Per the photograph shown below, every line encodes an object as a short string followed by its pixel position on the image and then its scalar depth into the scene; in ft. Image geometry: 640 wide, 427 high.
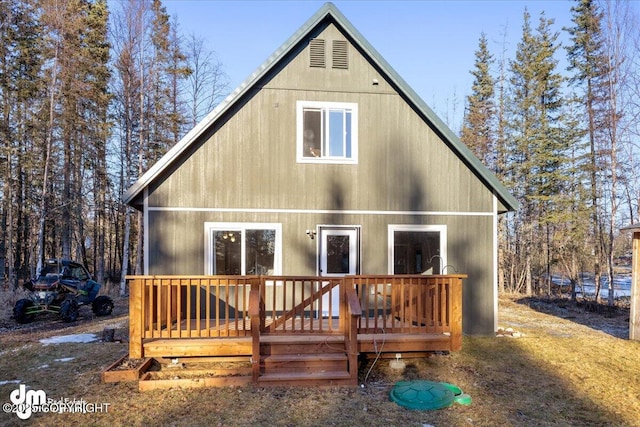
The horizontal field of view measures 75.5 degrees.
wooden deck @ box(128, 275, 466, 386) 17.99
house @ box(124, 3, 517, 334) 25.53
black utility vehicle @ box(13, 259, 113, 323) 34.14
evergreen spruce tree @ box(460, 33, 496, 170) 69.00
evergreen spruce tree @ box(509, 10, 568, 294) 58.08
